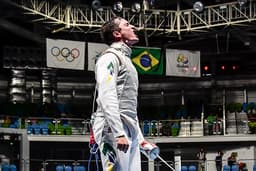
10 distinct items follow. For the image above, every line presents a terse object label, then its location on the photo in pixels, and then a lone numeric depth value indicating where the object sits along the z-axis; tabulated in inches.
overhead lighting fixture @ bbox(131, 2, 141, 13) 1188.5
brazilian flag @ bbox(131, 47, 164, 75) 1218.6
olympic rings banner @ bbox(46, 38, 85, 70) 1176.2
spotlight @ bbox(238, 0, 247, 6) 1127.6
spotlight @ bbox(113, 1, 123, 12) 1176.2
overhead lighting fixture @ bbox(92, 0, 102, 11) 1184.8
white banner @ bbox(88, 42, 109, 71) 1197.1
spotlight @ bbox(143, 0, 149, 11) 1224.8
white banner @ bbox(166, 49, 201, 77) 1238.3
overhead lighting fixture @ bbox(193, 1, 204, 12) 1177.4
